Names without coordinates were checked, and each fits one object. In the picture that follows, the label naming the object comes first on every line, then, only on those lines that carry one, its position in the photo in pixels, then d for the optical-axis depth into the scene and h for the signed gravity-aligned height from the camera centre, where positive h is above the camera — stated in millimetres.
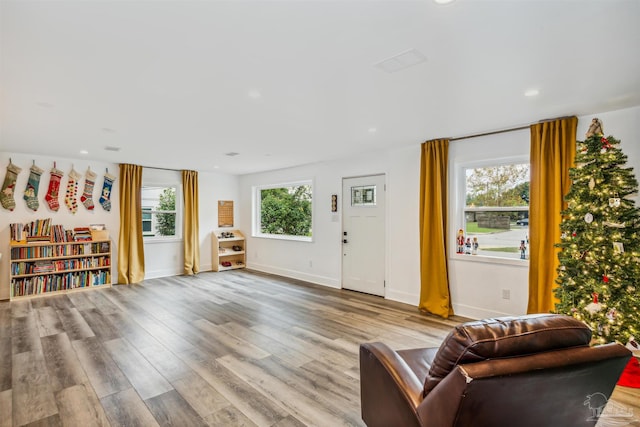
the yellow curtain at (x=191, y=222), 6952 -193
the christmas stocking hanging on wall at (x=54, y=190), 5463 +416
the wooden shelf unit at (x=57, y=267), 5090 -904
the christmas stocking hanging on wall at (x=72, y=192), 5660 +393
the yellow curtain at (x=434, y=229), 4227 -234
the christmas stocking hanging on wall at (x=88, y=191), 5816 +421
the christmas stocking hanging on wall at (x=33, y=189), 5273 +421
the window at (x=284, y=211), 6664 +40
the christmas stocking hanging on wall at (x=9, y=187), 5074 +437
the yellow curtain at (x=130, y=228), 6094 -277
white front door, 5152 -364
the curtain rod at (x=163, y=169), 6478 +947
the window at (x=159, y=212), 6770 +33
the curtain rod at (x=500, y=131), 3402 +970
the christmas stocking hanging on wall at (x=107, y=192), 5984 +412
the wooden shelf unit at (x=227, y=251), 7367 -904
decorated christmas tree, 2580 -298
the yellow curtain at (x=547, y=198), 3312 +144
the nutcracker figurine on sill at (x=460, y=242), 4246 -404
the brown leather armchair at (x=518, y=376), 1120 -605
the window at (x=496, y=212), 3838 -6
